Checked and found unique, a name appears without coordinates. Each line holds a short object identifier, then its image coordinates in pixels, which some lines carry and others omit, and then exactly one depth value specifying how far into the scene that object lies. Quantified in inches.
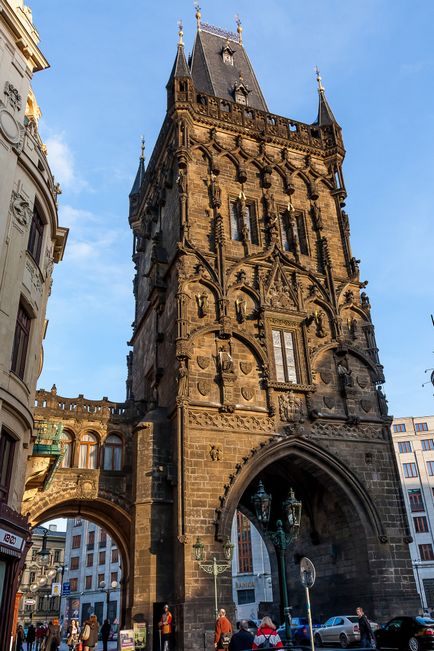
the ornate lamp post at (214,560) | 699.6
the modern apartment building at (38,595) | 2488.4
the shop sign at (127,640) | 666.2
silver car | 773.9
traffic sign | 439.5
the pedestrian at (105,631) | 929.7
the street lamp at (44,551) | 1007.4
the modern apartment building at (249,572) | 1814.7
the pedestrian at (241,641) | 410.2
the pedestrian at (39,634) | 995.3
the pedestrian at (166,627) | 658.2
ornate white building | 530.9
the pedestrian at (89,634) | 624.1
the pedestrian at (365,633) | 575.8
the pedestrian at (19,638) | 881.9
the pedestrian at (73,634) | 768.7
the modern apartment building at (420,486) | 1955.0
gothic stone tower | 799.7
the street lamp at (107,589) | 2103.1
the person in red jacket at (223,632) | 513.0
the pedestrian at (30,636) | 984.7
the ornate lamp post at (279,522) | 524.7
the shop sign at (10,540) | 489.0
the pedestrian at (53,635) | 663.1
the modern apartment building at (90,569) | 2257.8
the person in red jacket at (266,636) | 425.4
